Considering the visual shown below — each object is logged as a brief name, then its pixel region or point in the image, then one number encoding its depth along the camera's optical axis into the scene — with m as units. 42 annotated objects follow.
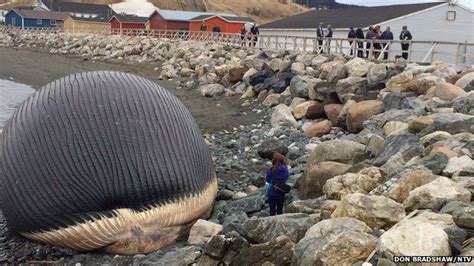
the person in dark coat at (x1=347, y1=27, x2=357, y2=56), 27.13
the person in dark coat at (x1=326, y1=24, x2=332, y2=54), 27.03
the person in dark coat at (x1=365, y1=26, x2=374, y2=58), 24.83
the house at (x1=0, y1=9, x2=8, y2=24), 113.38
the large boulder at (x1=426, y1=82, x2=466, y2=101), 14.09
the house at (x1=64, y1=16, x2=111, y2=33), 85.24
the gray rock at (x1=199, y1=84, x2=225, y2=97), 24.62
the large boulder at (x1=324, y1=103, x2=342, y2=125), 16.61
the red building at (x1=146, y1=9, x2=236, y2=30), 67.12
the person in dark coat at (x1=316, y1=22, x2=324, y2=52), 28.60
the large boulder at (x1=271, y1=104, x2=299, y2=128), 17.38
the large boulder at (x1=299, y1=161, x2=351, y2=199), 9.91
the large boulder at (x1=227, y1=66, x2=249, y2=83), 25.89
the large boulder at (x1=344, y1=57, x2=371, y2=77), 19.12
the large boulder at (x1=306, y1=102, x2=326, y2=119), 17.68
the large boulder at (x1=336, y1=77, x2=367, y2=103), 17.56
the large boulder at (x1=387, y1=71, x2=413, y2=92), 16.55
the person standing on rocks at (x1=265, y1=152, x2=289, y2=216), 9.46
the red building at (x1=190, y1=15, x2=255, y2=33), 60.22
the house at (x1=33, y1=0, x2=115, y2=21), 103.12
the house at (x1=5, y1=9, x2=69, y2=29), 98.00
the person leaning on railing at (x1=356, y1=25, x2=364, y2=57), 25.42
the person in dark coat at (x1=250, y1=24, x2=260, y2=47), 35.13
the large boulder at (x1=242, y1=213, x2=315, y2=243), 7.30
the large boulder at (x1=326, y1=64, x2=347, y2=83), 19.70
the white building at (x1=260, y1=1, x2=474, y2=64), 33.31
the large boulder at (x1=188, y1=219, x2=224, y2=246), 8.82
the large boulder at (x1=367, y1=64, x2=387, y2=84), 18.08
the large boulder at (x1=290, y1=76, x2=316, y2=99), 19.70
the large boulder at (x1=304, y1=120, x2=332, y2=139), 15.92
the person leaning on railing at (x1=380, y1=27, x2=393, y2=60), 24.11
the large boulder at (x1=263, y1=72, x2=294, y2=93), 22.07
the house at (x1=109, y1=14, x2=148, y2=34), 72.53
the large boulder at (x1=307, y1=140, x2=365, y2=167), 10.90
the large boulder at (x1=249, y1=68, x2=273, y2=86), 23.88
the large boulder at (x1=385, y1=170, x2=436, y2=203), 7.76
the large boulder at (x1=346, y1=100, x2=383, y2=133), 15.05
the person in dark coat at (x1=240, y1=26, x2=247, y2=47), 36.75
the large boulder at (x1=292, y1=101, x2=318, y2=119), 18.14
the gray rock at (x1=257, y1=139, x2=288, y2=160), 14.46
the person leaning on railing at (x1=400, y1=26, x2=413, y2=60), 24.07
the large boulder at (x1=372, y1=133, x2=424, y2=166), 10.01
